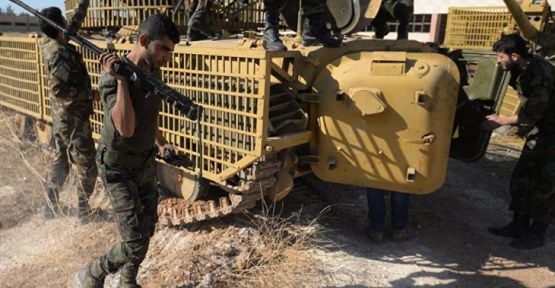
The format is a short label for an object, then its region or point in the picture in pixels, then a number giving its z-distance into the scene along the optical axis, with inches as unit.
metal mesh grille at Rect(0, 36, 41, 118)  233.1
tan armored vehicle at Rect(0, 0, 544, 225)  140.1
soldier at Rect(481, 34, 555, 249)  170.4
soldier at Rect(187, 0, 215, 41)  201.0
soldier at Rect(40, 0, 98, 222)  175.6
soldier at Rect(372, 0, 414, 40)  199.5
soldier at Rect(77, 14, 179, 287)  110.1
